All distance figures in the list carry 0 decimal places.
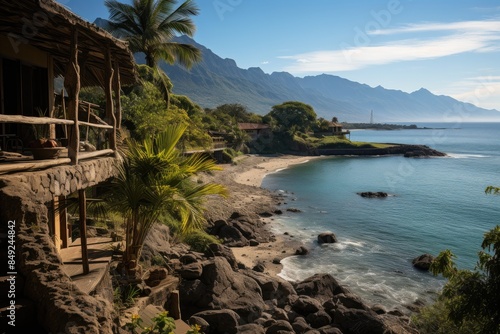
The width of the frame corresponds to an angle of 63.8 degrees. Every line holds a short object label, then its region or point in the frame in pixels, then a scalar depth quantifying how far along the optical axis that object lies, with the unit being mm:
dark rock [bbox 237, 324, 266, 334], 11039
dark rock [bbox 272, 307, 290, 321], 13525
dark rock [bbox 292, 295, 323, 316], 14867
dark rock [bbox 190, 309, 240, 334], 11391
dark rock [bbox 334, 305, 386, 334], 13297
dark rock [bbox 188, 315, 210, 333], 10977
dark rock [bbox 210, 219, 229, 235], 25025
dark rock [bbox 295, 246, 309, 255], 23812
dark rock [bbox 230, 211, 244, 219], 29197
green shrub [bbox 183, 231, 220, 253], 19375
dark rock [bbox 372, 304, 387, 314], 16594
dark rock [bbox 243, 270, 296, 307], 15555
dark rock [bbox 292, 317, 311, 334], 12953
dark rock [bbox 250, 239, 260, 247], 24905
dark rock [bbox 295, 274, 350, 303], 17094
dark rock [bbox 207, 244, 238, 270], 17938
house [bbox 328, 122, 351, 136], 100062
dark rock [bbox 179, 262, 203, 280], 13242
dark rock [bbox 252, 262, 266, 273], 19653
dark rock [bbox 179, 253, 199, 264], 15257
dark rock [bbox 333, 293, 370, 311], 15350
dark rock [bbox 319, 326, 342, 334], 12727
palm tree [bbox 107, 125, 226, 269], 9359
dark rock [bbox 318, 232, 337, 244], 26719
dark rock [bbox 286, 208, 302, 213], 36188
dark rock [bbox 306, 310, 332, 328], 14008
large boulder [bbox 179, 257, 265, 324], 12578
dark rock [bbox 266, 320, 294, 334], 11860
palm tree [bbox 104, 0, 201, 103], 27094
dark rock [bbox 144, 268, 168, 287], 11219
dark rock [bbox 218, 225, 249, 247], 24203
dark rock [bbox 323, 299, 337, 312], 15303
